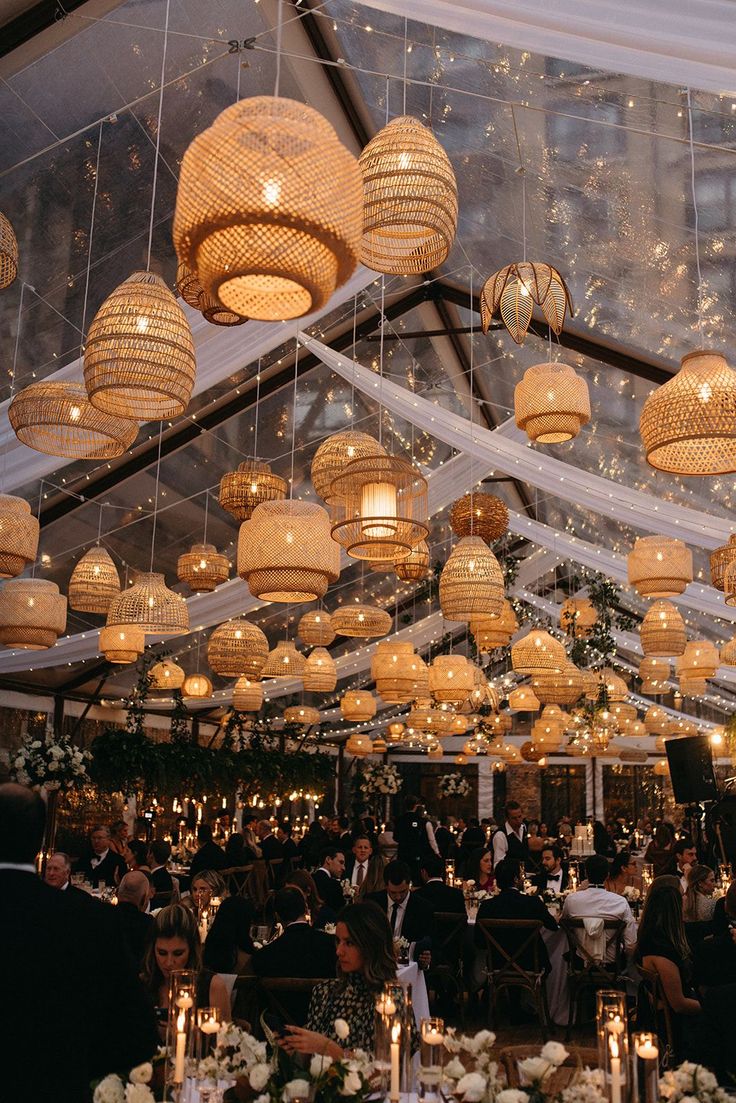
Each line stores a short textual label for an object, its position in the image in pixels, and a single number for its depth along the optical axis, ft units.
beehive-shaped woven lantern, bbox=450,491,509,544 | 27.40
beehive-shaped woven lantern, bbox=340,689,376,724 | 39.45
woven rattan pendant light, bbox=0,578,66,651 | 21.99
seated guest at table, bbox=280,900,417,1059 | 12.48
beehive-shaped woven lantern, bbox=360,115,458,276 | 12.70
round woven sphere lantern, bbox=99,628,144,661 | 28.04
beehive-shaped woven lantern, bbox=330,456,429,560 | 17.78
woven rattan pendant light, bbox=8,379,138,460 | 15.40
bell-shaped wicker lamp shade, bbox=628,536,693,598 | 22.06
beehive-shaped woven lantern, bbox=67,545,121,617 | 25.04
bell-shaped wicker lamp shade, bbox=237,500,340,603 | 16.81
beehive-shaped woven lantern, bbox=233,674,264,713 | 40.90
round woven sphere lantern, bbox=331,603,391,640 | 26.35
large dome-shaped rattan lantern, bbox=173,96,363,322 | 7.33
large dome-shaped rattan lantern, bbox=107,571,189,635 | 22.50
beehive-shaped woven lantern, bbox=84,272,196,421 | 11.82
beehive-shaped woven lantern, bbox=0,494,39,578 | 19.45
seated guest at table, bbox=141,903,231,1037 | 14.33
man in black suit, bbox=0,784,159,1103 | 6.70
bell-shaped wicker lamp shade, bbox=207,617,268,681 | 26.40
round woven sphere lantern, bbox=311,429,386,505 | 21.68
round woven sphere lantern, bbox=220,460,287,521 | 22.67
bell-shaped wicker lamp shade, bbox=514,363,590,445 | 18.07
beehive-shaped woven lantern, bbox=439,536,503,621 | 22.65
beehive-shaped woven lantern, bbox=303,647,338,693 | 33.14
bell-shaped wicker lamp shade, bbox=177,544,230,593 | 26.53
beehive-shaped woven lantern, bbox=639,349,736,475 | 12.42
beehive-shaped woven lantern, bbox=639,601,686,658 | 29.22
